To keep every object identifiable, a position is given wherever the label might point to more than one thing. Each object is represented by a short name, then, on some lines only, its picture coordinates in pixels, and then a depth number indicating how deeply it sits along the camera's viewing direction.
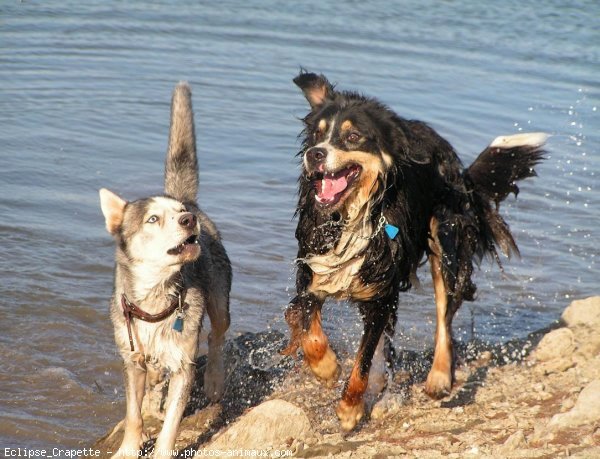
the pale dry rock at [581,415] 9.84
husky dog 10.45
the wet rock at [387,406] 11.89
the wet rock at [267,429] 10.07
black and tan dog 11.02
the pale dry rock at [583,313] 13.99
